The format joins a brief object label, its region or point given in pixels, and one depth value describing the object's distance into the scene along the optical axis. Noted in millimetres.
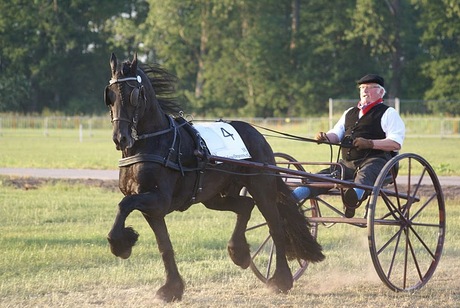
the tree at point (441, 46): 93583
